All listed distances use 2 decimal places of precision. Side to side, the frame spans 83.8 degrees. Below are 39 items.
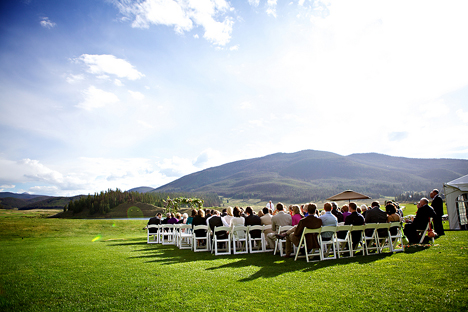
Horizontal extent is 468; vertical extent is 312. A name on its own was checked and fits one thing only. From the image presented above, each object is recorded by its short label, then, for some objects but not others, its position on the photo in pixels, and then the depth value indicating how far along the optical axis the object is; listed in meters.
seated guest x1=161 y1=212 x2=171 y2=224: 15.16
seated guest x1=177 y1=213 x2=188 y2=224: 14.02
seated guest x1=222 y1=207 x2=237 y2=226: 11.21
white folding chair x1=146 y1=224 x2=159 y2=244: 14.86
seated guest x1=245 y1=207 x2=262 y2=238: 9.70
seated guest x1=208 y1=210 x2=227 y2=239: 9.96
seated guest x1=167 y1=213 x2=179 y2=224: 14.24
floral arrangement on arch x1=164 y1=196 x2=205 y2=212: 22.30
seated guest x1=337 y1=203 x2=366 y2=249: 8.03
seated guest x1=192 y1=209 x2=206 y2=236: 10.70
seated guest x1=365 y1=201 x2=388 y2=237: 8.43
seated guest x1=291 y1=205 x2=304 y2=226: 9.12
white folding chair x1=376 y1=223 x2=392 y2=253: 7.64
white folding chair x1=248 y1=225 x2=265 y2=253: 9.32
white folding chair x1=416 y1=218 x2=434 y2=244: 8.78
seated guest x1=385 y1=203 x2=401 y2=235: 8.63
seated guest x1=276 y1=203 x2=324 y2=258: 7.21
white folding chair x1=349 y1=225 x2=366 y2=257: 7.43
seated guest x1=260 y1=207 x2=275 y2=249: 9.84
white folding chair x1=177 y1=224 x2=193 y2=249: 11.34
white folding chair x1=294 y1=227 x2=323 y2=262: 7.04
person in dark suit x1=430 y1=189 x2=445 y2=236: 10.86
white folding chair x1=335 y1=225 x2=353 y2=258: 7.26
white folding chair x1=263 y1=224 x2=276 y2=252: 9.72
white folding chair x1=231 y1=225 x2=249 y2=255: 9.34
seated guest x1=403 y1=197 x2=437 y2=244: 8.88
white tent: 14.11
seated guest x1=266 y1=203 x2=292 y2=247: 8.91
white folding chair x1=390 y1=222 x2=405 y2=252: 7.96
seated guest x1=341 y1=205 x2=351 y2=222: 10.15
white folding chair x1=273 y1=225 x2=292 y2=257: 8.34
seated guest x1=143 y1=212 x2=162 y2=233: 15.25
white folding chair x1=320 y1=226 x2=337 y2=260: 7.21
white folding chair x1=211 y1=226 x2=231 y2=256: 9.23
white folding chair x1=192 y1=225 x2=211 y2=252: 10.25
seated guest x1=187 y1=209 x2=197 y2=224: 11.25
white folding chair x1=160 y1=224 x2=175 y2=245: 13.72
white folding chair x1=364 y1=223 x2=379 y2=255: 7.48
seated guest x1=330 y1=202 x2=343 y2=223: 10.08
